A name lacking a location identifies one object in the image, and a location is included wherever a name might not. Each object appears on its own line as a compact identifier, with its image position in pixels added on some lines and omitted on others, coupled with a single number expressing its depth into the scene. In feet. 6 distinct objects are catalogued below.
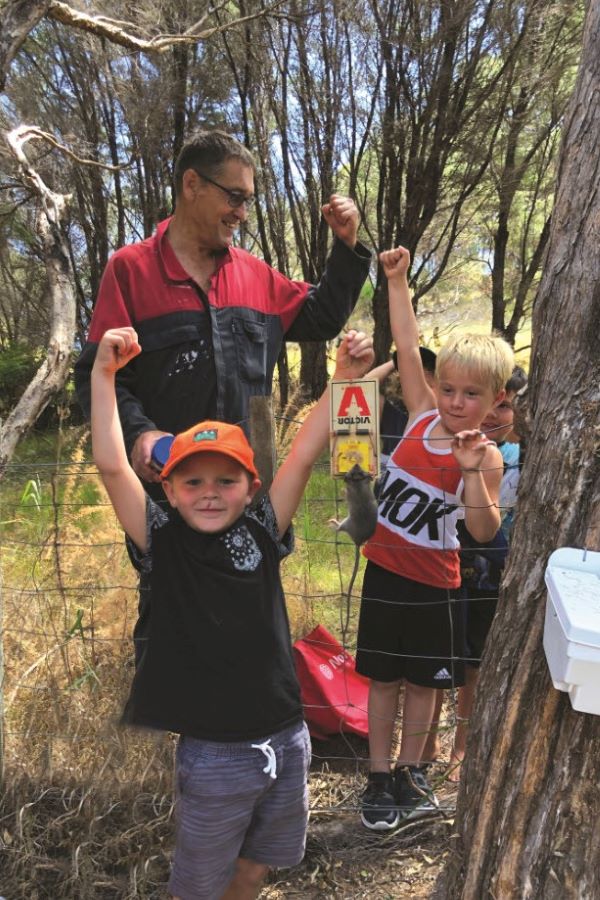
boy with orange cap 5.21
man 7.10
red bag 9.40
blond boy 7.14
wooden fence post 6.05
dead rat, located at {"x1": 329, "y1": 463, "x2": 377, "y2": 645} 4.93
